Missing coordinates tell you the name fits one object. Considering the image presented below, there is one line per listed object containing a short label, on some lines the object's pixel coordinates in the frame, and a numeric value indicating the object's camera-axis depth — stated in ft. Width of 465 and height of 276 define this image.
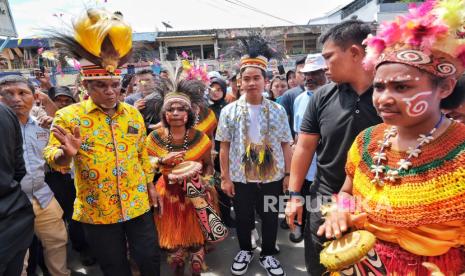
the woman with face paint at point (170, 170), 9.51
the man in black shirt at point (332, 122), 6.38
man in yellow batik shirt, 7.30
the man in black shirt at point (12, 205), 5.92
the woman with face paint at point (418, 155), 4.02
